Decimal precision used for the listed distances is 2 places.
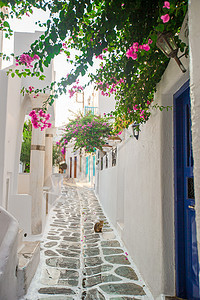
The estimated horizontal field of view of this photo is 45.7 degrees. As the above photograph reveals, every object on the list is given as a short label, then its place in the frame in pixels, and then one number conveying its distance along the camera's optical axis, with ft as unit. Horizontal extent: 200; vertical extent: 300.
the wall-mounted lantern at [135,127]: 12.75
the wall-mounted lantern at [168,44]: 6.77
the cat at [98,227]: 21.37
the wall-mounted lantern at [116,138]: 23.48
